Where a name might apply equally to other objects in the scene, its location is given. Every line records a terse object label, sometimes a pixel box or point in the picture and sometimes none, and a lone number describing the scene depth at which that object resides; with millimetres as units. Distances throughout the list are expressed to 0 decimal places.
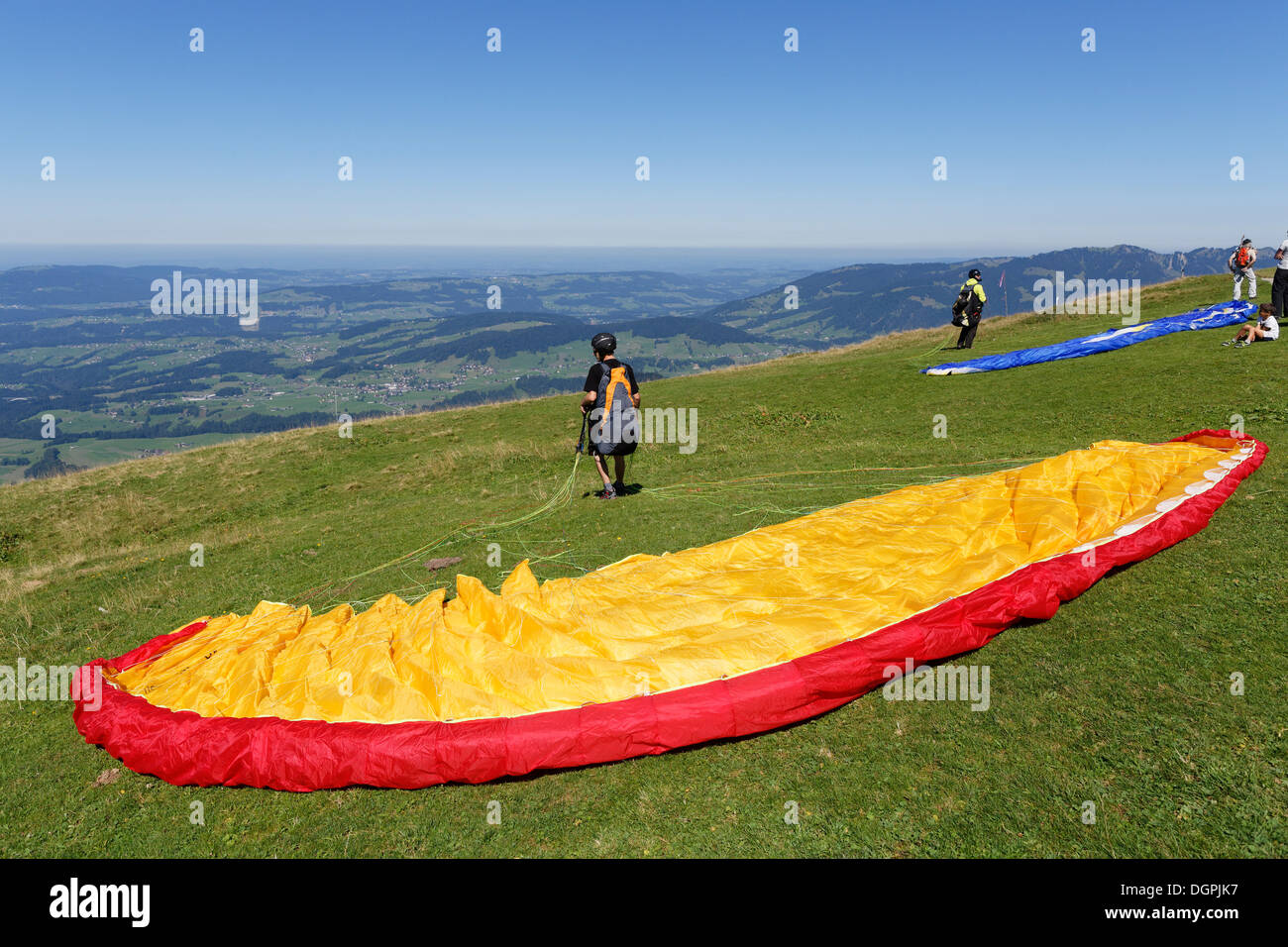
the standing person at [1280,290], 17266
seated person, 16688
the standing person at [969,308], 24203
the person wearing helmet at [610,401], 11789
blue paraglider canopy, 20234
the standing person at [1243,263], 21203
